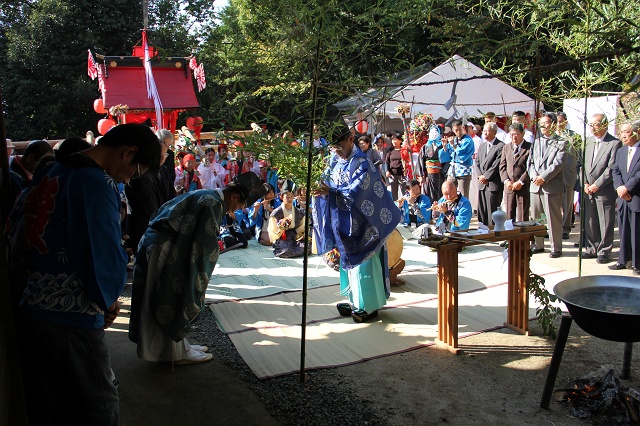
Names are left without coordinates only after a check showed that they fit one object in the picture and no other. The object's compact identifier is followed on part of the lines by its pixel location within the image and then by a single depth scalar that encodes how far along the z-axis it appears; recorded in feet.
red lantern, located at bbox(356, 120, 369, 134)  32.88
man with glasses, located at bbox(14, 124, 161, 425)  6.41
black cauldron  8.48
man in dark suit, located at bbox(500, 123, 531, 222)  23.50
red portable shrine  36.52
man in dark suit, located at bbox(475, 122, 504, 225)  25.00
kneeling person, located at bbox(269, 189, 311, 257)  23.12
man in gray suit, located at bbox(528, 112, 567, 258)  22.00
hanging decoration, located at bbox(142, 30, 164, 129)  28.27
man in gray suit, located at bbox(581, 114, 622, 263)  20.83
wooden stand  12.59
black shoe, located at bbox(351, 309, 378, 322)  14.98
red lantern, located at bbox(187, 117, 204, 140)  33.37
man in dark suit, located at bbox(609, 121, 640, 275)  18.72
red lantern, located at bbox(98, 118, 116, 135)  33.45
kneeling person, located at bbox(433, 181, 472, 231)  21.31
